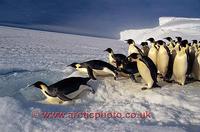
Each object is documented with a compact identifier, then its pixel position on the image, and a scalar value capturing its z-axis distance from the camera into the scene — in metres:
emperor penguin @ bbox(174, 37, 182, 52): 2.93
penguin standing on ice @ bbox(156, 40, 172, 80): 2.78
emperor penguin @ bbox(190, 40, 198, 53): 2.96
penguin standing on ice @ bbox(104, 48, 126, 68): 3.00
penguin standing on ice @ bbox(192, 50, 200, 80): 2.79
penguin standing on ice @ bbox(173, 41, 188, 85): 2.67
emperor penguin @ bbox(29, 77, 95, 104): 2.21
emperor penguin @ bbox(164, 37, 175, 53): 3.13
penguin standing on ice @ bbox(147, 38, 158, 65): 2.93
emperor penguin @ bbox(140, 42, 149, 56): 3.34
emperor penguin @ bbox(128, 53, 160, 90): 2.52
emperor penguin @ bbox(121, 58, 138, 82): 2.69
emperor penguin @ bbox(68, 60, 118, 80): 2.75
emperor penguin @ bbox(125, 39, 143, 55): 3.37
